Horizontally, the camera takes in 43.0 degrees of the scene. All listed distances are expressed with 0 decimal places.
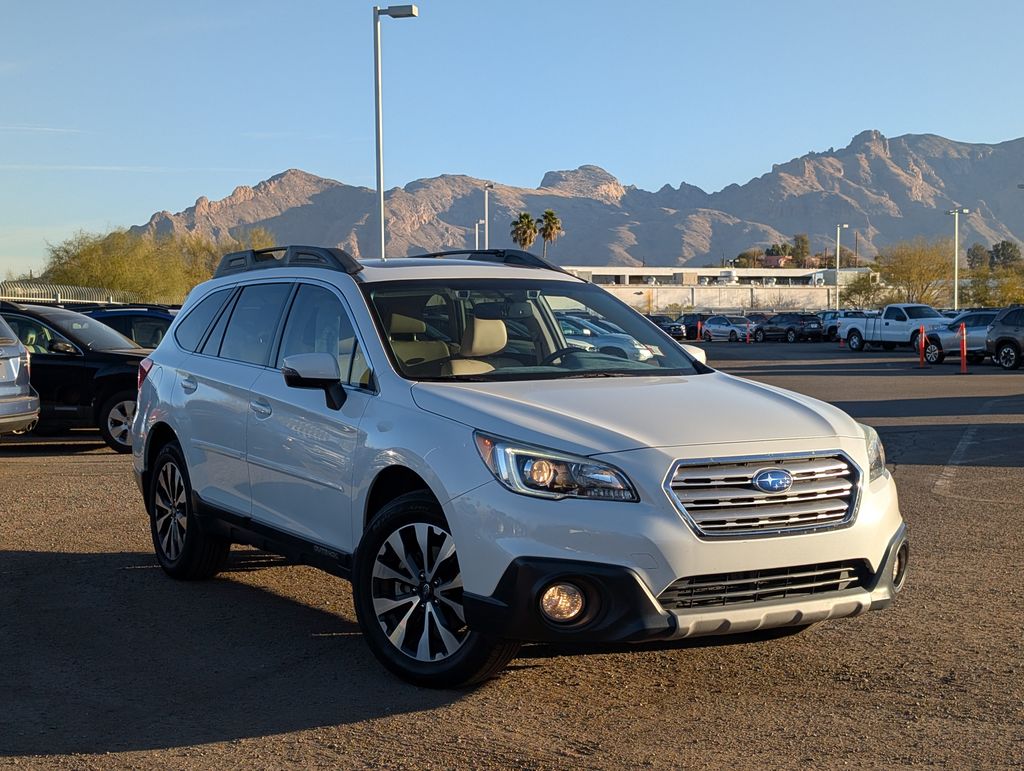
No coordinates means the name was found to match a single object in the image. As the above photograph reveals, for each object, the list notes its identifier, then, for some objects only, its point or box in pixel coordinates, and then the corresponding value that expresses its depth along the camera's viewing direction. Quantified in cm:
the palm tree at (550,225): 10069
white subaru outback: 493
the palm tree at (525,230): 10319
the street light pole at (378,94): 2855
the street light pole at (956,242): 7923
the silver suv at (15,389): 1288
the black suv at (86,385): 1499
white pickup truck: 4597
